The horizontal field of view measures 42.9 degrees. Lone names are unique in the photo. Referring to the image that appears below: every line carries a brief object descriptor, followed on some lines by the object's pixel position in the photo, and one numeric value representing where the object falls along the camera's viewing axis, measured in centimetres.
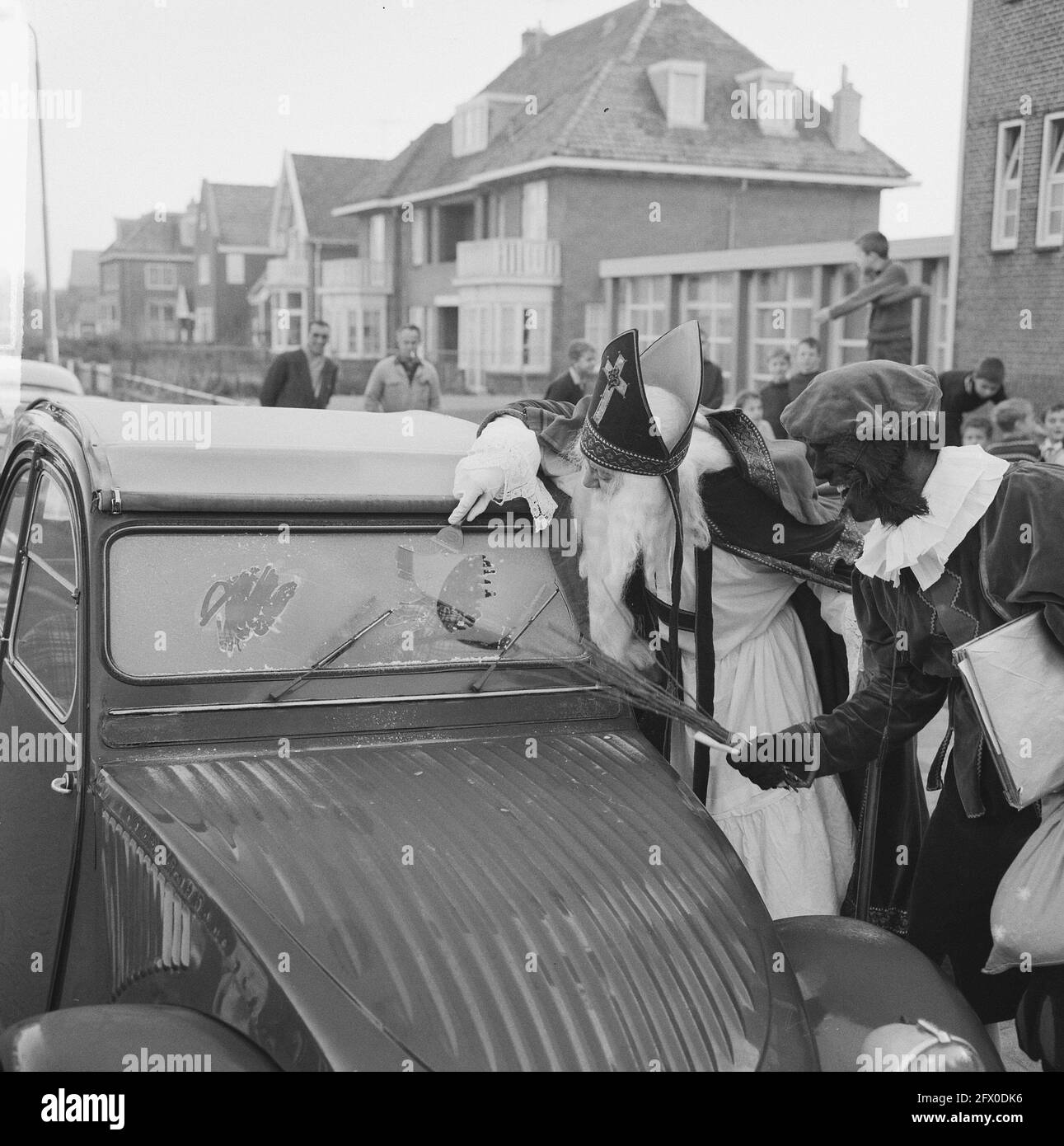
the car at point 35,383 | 1124
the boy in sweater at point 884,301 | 1014
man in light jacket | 1142
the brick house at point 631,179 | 3294
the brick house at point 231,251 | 5928
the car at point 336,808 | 231
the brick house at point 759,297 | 2098
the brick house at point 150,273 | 7088
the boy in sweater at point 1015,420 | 863
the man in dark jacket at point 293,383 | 1108
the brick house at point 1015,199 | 1814
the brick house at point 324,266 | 4281
